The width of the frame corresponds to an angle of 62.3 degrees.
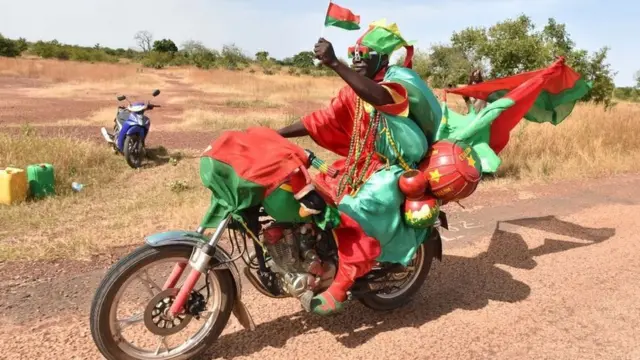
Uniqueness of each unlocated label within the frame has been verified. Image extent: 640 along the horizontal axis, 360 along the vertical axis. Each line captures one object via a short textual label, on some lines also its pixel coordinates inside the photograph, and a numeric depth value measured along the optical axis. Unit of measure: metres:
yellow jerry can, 6.18
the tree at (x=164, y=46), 74.30
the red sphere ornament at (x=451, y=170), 3.14
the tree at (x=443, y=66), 28.57
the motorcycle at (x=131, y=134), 9.29
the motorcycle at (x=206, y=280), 2.73
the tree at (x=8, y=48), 48.19
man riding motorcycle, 3.00
